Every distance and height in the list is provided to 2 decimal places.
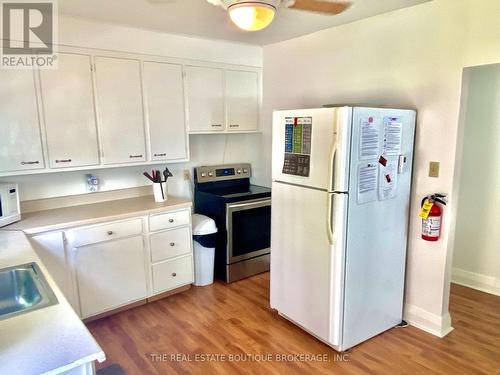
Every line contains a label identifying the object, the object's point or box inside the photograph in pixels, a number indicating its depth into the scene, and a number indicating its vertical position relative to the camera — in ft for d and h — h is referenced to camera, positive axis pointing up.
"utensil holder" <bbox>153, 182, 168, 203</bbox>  10.53 -1.69
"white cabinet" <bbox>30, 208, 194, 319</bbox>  8.52 -3.30
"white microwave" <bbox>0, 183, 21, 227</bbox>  8.06 -1.61
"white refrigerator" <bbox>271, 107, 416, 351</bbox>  7.32 -1.86
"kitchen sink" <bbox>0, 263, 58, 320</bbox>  5.34 -2.35
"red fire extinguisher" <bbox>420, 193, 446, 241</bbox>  8.13 -1.89
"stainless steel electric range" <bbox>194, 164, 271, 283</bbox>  11.30 -2.82
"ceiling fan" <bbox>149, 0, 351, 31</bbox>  4.99 +1.76
